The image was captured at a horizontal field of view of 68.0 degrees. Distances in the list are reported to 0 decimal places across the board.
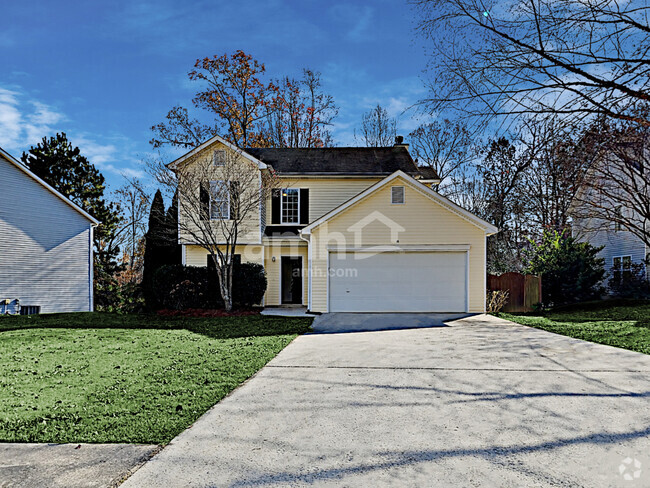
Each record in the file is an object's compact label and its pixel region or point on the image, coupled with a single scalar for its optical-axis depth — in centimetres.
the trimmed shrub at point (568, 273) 1909
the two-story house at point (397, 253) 1622
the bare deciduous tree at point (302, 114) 3039
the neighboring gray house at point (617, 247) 2109
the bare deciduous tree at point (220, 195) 1667
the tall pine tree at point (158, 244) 1883
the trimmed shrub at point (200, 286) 1731
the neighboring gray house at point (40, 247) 1862
